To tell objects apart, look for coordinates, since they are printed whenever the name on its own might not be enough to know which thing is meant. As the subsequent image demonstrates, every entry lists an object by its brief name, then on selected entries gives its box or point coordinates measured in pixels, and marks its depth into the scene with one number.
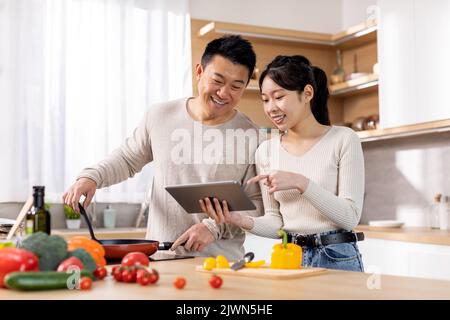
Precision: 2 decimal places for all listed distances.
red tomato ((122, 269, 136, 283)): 1.48
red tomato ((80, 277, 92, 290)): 1.36
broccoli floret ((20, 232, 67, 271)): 1.42
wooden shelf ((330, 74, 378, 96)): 4.53
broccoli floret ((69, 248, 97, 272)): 1.47
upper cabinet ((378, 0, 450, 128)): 3.82
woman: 2.08
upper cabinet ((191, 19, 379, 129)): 4.67
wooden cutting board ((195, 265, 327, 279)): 1.59
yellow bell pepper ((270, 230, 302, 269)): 1.75
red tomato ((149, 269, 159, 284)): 1.43
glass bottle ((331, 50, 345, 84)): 5.02
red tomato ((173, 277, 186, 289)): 1.37
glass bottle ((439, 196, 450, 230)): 4.10
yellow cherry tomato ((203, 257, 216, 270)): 1.73
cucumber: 1.31
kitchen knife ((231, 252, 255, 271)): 1.72
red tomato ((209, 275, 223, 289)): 1.39
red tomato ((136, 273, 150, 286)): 1.41
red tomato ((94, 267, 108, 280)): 1.51
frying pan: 1.92
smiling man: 2.42
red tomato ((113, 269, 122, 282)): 1.49
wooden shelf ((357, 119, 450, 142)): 3.86
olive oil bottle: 1.67
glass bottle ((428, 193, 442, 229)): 4.20
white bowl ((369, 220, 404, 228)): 4.30
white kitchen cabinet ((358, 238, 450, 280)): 3.43
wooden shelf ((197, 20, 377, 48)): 4.56
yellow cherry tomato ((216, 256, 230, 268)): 1.76
